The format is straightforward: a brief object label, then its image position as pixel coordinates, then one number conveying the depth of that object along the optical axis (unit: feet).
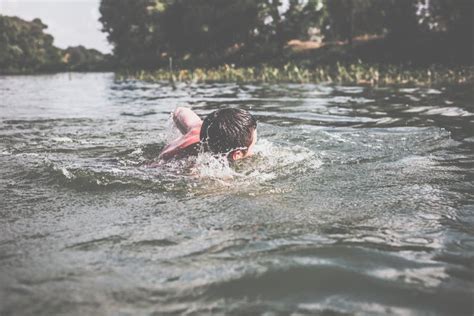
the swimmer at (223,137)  13.35
